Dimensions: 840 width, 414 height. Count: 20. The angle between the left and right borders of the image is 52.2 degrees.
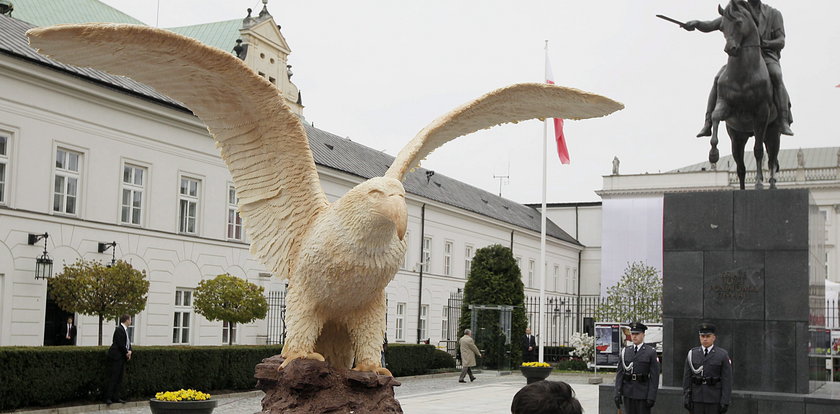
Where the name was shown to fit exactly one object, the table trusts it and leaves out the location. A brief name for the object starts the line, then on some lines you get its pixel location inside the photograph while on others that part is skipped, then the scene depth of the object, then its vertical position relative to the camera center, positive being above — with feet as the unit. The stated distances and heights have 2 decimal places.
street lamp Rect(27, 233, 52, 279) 68.23 +0.63
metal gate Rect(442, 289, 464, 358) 130.82 -5.57
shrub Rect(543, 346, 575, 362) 121.70 -9.23
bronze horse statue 37.17 +9.12
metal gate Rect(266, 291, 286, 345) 97.96 -4.65
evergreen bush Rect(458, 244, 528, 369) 104.78 -1.22
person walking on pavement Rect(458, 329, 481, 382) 85.56 -6.78
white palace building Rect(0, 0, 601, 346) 67.51 +8.32
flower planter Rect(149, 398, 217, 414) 32.58 -4.93
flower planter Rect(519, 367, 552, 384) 66.08 -6.54
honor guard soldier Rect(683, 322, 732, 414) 31.42 -3.19
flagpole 81.20 -0.20
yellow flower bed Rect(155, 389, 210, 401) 33.01 -4.59
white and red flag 84.13 +14.22
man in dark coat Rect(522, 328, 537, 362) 102.17 -7.14
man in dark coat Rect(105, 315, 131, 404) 52.24 -4.94
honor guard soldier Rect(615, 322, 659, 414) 33.86 -3.52
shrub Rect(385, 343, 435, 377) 86.28 -7.84
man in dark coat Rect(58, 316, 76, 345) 70.38 -4.96
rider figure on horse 38.81 +11.66
